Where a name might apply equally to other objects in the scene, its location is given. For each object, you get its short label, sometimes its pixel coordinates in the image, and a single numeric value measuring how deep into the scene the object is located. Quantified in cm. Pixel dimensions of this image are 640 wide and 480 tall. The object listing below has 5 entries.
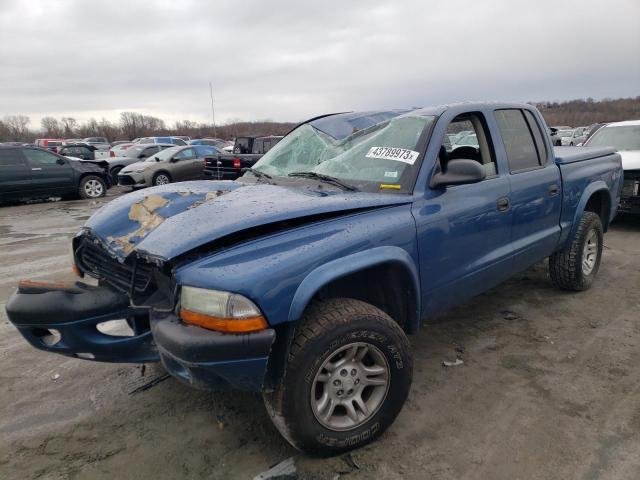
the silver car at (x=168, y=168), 1414
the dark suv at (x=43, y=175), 1209
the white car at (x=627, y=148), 717
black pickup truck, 1182
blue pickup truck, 207
